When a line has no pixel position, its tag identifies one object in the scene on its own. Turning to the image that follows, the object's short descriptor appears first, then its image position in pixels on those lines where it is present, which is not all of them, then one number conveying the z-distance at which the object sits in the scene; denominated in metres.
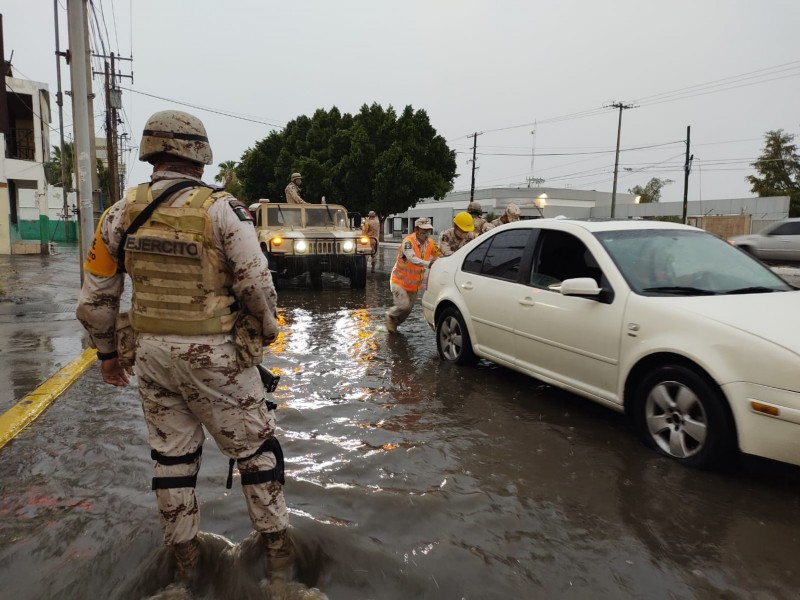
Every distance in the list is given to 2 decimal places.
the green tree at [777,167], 58.38
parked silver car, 15.93
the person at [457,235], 7.64
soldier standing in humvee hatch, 13.46
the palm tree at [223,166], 71.50
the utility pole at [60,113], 19.71
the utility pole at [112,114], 21.17
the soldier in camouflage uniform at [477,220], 10.50
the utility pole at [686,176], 37.66
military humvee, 11.88
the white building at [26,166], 23.56
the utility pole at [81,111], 7.78
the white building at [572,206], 46.78
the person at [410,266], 7.23
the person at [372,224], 18.25
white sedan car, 3.09
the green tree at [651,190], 90.25
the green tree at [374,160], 34.25
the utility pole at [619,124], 43.03
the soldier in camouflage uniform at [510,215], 9.38
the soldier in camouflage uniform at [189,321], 2.25
